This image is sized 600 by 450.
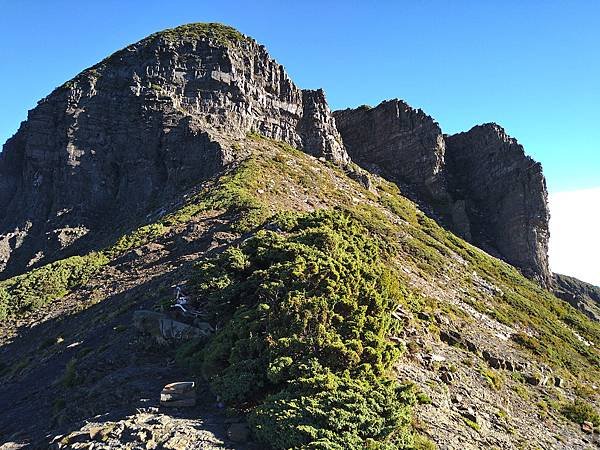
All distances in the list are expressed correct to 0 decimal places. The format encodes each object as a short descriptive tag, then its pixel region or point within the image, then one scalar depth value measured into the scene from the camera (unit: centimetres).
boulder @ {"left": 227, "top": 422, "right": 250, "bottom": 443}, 1156
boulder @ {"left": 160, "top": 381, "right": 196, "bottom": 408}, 1321
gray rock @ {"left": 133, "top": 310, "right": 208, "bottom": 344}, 1753
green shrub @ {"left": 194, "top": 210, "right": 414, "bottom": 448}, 1170
